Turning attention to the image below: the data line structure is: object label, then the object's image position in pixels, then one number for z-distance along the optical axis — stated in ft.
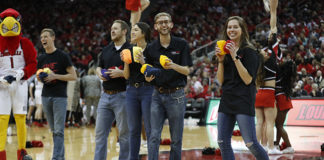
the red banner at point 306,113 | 38.65
